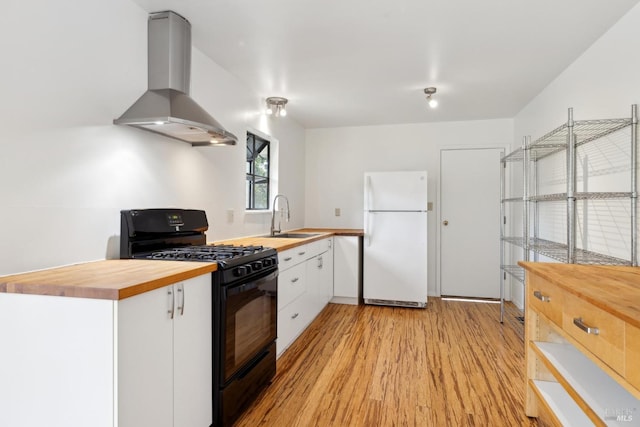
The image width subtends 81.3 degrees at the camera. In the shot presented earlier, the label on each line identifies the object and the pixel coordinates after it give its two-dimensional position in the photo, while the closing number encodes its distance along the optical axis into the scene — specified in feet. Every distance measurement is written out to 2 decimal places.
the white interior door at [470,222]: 15.44
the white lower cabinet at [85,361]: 4.10
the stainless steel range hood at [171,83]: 6.72
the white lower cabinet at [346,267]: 14.51
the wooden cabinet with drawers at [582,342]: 3.81
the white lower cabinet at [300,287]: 9.20
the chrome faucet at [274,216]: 13.05
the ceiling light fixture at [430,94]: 11.67
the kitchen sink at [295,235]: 13.12
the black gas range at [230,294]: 6.02
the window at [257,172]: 12.70
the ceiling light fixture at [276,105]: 12.68
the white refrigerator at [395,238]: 13.98
